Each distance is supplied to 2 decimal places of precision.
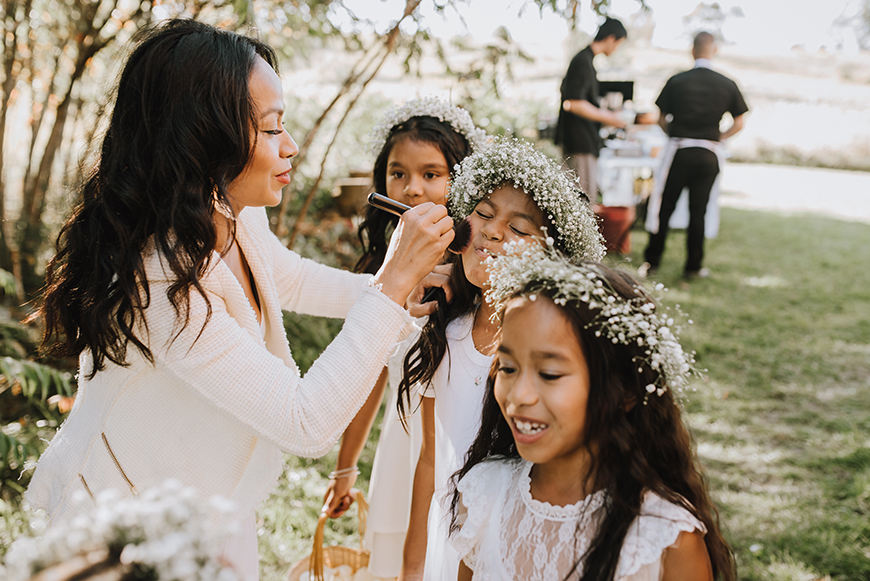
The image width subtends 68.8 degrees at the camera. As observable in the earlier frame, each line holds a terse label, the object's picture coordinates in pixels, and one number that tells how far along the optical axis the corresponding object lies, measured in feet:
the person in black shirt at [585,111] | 18.47
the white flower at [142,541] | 1.88
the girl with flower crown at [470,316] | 5.73
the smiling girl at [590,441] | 4.01
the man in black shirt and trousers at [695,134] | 20.27
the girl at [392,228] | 7.27
